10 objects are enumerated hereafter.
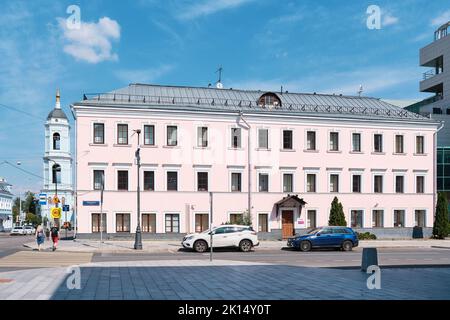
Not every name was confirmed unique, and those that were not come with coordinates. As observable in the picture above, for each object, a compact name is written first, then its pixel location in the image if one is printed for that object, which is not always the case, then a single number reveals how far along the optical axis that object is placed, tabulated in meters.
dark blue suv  29.84
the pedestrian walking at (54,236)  29.17
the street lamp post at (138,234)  29.56
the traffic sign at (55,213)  38.30
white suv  28.34
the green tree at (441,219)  40.38
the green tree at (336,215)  38.44
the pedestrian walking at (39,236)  29.52
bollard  17.17
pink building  36.75
